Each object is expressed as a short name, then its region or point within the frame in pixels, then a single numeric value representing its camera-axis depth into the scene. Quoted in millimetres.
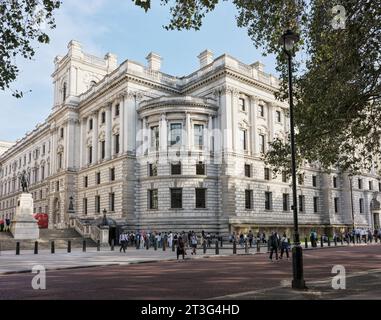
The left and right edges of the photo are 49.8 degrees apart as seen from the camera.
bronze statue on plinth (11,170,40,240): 37219
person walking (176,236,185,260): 23234
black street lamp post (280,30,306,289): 10740
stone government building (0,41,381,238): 43188
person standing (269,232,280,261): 21875
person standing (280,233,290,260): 22881
